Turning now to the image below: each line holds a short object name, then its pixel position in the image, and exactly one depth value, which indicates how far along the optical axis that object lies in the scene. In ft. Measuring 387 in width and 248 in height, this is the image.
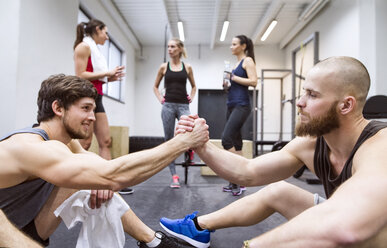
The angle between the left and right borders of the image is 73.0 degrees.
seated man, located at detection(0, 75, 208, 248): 2.80
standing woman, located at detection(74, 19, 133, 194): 6.75
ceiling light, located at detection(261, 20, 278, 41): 19.57
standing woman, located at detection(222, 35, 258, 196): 8.02
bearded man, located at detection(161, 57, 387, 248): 2.02
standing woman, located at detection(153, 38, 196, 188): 8.97
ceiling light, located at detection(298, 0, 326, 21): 15.99
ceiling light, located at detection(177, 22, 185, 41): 19.62
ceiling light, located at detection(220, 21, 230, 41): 19.38
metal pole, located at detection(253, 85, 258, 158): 17.61
